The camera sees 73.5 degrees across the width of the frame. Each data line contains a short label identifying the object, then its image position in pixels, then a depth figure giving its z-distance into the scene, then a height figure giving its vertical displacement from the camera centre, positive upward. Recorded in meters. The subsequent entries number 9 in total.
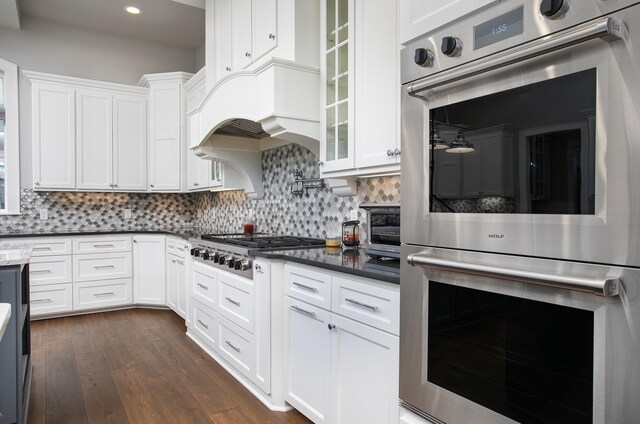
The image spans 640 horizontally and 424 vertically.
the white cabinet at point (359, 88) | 2.17 +0.68
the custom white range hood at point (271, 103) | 2.58 +0.71
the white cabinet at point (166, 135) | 5.02 +0.89
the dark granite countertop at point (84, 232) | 4.36 -0.24
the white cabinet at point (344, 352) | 1.69 -0.65
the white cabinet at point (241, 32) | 2.89 +1.32
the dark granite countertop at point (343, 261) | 1.74 -0.25
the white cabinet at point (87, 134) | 4.60 +0.85
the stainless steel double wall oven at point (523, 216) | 0.91 -0.02
